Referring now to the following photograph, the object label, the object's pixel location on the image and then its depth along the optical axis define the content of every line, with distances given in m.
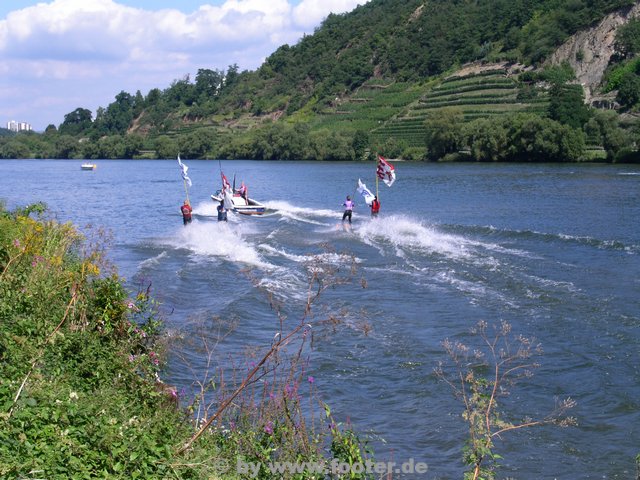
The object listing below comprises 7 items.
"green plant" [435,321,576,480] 7.03
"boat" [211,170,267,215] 45.28
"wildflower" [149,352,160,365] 10.95
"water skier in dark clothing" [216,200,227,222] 37.53
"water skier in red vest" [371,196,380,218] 37.38
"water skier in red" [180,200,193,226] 35.41
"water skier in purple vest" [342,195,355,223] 36.97
